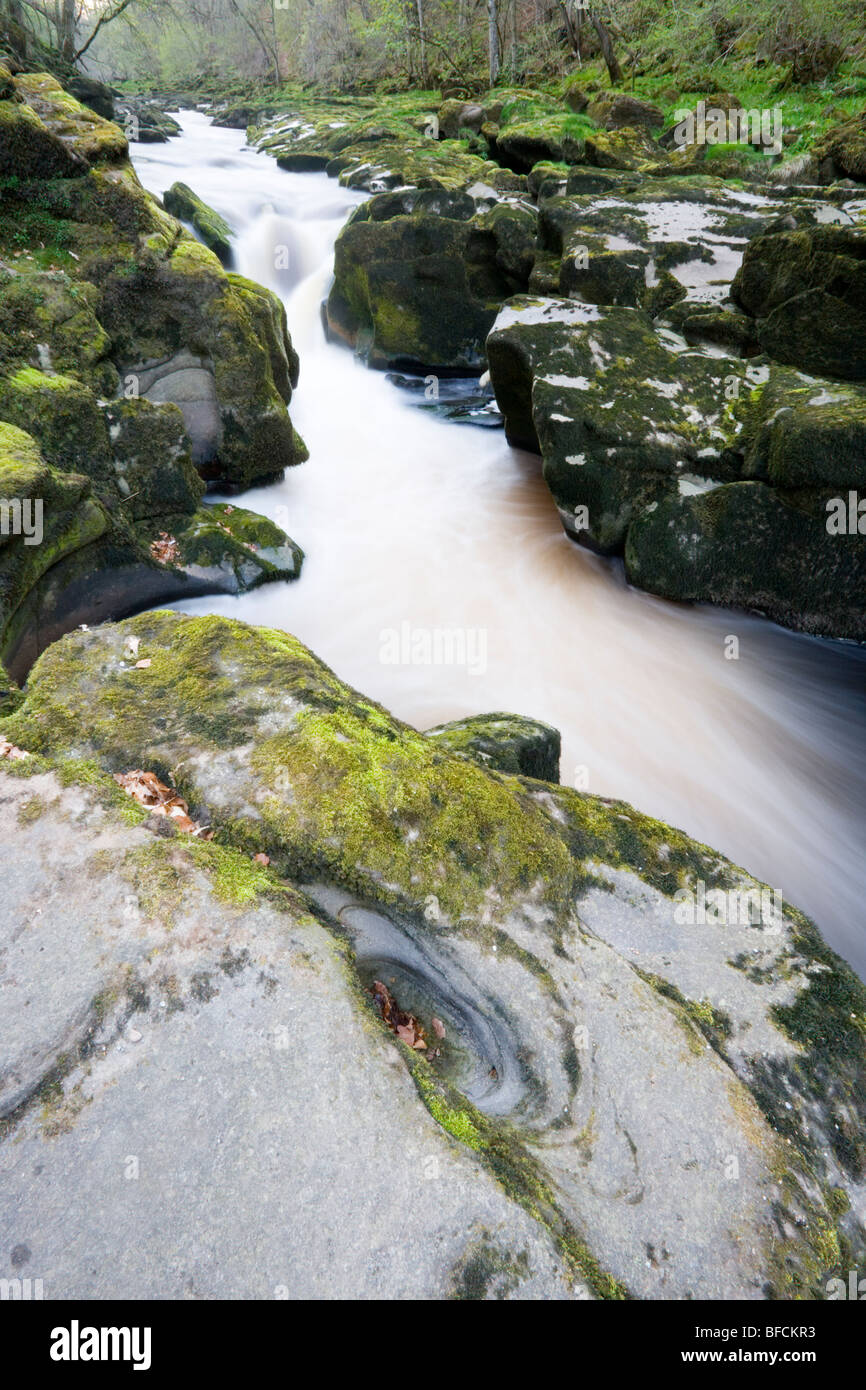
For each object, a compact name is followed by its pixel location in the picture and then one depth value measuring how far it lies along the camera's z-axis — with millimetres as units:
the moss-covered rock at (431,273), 12000
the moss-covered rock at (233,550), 7219
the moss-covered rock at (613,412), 7379
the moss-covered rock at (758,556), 6809
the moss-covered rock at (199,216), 13562
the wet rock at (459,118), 23422
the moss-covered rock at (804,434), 6316
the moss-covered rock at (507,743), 4324
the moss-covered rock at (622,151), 15430
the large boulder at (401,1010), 2107
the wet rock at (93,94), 22691
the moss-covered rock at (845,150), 12734
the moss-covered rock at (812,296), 7359
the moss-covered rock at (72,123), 8789
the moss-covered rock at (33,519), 4988
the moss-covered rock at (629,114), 19234
